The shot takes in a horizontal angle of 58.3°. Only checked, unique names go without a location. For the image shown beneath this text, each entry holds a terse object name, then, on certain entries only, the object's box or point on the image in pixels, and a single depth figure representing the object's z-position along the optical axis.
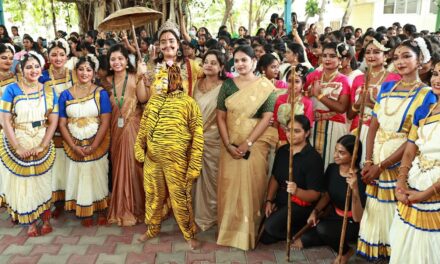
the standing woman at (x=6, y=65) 4.08
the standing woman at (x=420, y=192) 2.46
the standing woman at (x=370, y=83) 3.53
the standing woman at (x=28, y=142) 3.69
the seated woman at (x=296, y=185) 3.48
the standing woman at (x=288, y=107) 3.73
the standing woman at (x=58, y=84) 4.15
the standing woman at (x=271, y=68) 4.08
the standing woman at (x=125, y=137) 3.97
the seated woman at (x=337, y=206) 3.23
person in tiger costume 3.38
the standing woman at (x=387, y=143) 2.80
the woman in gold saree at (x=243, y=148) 3.50
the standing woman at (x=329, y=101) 3.80
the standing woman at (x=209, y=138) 3.83
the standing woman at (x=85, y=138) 3.89
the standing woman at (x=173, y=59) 3.82
